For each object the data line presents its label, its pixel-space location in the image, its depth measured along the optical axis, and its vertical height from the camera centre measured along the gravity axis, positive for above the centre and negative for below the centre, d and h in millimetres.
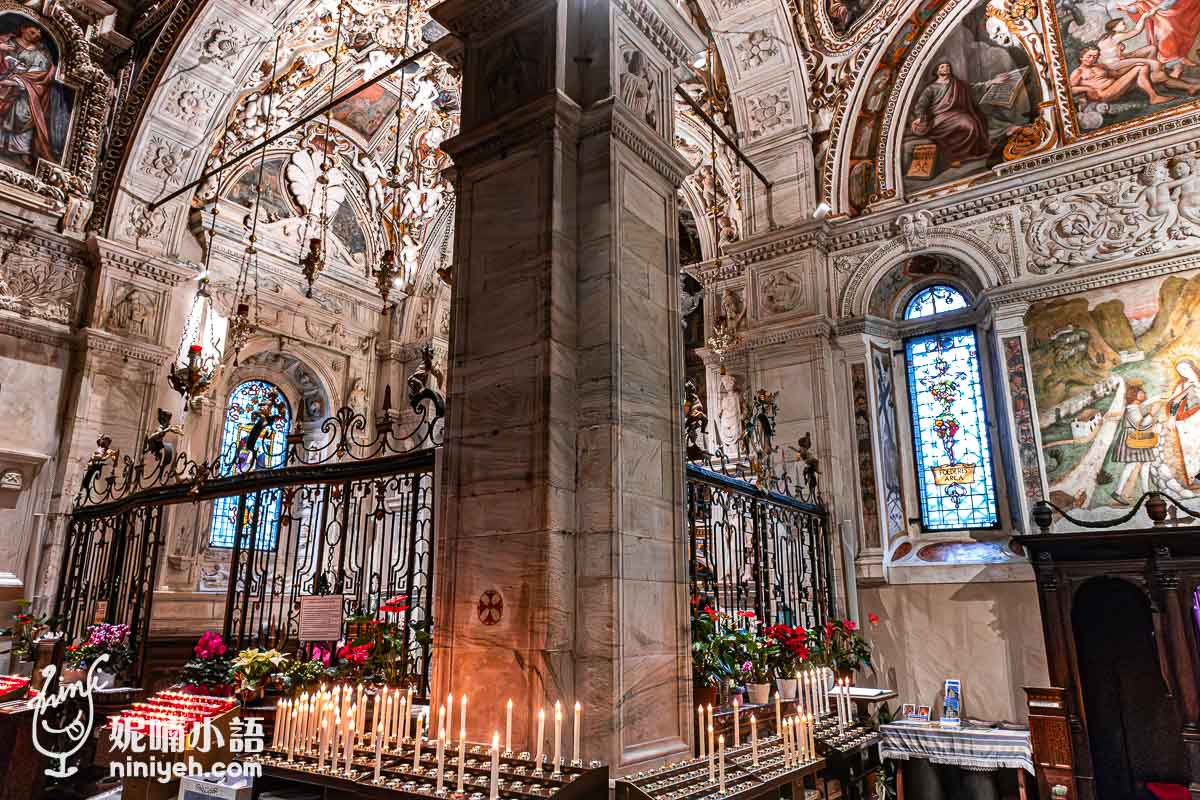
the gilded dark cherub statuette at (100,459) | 9203 +1423
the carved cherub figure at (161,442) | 8102 +1438
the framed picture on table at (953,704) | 8133 -1350
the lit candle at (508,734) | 3305 -720
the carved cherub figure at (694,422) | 5477 +1101
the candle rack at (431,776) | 2947 -825
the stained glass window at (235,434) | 13477 +2696
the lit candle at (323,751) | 3322 -748
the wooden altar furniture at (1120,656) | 7102 -796
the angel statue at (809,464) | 8812 +1289
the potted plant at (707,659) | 4480 -507
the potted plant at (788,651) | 5918 -567
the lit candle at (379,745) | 3228 -718
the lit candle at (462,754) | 3119 -714
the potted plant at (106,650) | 7344 -703
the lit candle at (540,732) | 3278 -661
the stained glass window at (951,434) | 9336 +1750
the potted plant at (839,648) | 6745 -678
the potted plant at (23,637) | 8109 -647
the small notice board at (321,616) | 5184 -263
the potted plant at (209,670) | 5336 -654
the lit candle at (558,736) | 3425 -719
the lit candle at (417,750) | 3250 -726
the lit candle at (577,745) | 3518 -771
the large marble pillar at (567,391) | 3760 +987
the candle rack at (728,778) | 3043 -860
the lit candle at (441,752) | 2918 -661
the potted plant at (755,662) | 5504 -628
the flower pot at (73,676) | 6032 -768
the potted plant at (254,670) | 5102 -614
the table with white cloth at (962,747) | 7543 -1702
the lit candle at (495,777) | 2859 -748
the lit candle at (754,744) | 3492 -763
